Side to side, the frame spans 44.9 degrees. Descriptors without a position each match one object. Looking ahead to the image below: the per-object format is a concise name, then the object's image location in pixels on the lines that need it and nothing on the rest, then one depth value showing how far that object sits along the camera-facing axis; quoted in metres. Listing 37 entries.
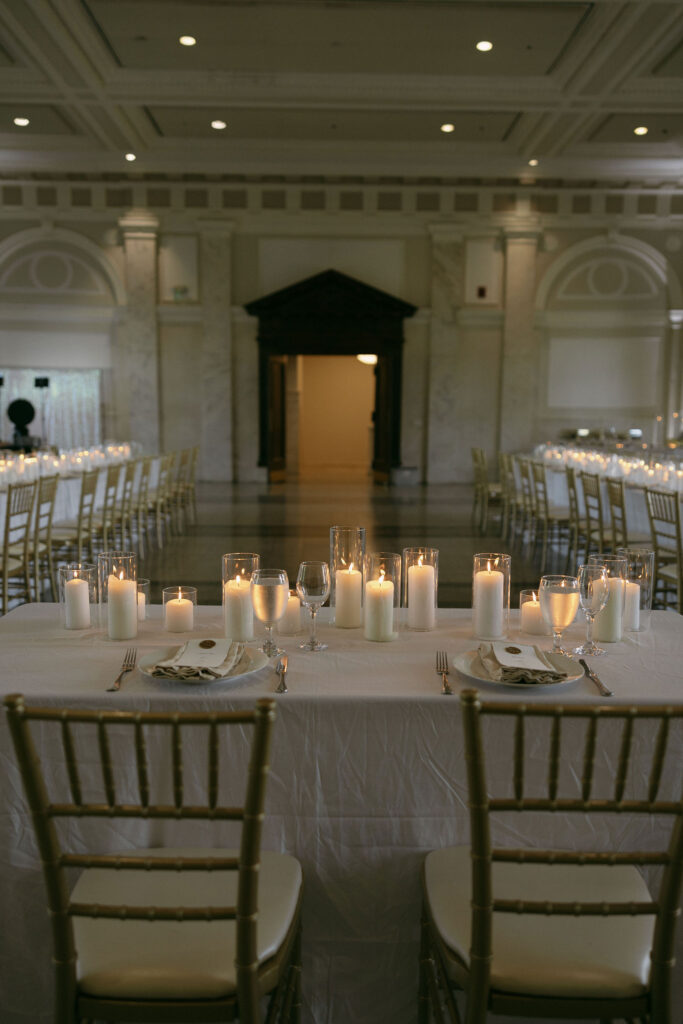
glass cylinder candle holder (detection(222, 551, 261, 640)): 2.23
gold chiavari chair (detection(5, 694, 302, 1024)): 1.32
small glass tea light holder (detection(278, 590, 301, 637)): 2.30
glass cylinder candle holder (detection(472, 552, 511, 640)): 2.24
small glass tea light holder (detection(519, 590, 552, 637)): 2.32
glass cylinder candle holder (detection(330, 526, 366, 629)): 2.36
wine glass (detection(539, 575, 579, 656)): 2.06
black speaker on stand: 14.91
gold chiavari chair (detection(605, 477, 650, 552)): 5.70
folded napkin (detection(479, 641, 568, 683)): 1.86
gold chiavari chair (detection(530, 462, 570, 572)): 7.77
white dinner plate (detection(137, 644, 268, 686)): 1.85
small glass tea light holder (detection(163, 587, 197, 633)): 2.31
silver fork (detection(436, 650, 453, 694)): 1.83
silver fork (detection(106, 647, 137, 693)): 1.84
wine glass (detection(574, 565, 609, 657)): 2.16
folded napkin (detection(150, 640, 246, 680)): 1.87
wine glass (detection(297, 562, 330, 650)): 2.15
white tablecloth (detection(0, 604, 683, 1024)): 1.80
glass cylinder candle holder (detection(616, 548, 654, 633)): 2.34
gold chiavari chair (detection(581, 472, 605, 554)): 6.07
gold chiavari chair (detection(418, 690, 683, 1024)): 1.33
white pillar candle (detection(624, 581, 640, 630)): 2.34
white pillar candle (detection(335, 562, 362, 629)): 2.36
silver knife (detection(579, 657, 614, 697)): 1.82
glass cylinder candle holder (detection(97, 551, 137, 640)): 2.22
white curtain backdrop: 15.24
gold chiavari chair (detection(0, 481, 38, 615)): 5.09
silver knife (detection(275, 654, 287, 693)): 1.84
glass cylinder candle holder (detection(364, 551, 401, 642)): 2.19
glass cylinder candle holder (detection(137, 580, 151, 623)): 2.39
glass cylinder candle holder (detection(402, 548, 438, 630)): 2.31
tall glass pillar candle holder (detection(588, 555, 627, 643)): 2.24
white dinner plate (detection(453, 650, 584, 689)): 1.85
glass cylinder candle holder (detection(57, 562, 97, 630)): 2.33
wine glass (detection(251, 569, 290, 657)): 2.06
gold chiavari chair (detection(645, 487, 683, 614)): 4.93
